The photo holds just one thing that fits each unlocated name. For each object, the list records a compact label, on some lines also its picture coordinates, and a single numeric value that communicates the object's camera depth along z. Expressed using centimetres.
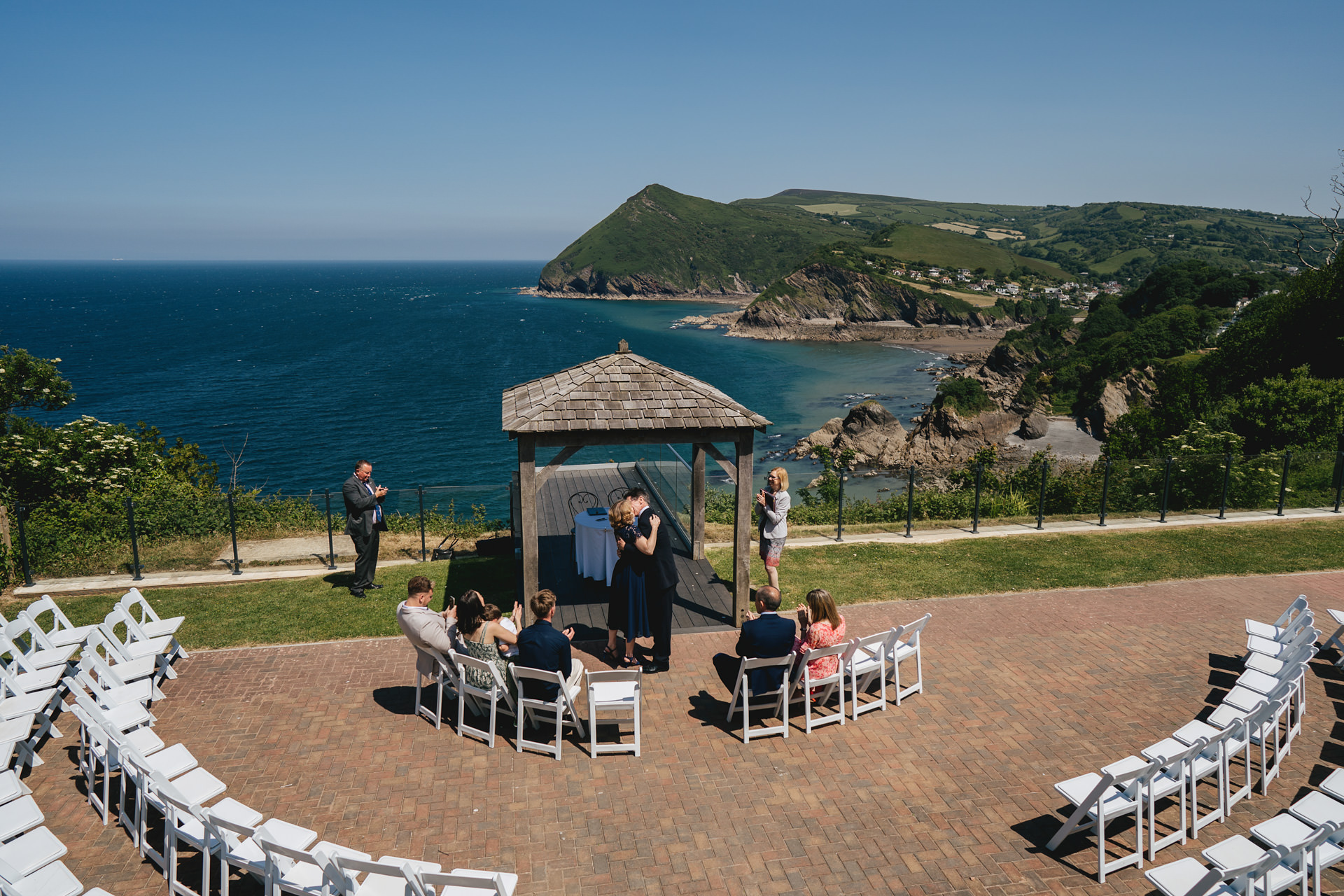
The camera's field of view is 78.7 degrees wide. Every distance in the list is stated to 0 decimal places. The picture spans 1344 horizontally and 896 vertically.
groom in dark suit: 875
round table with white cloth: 1116
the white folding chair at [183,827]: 547
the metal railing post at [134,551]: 1194
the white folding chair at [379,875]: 482
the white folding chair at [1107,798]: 577
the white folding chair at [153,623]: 895
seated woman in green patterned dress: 752
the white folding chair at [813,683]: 769
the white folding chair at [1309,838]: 517
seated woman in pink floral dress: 786
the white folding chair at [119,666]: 764
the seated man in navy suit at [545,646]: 729
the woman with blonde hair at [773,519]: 1045
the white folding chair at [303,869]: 495
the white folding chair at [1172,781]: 602
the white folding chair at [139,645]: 836
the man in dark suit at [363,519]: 1113
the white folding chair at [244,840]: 527
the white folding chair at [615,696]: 740
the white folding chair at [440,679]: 781
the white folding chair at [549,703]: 715
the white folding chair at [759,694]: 758
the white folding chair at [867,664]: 808
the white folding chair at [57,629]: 838
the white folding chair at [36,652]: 802
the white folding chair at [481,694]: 732
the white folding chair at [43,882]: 502
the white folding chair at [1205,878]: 489
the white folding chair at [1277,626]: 910
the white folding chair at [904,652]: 823
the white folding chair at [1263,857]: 520
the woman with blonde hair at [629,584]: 845
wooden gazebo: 949
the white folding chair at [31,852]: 530
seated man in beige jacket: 775
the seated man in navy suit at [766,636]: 764
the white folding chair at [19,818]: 567
